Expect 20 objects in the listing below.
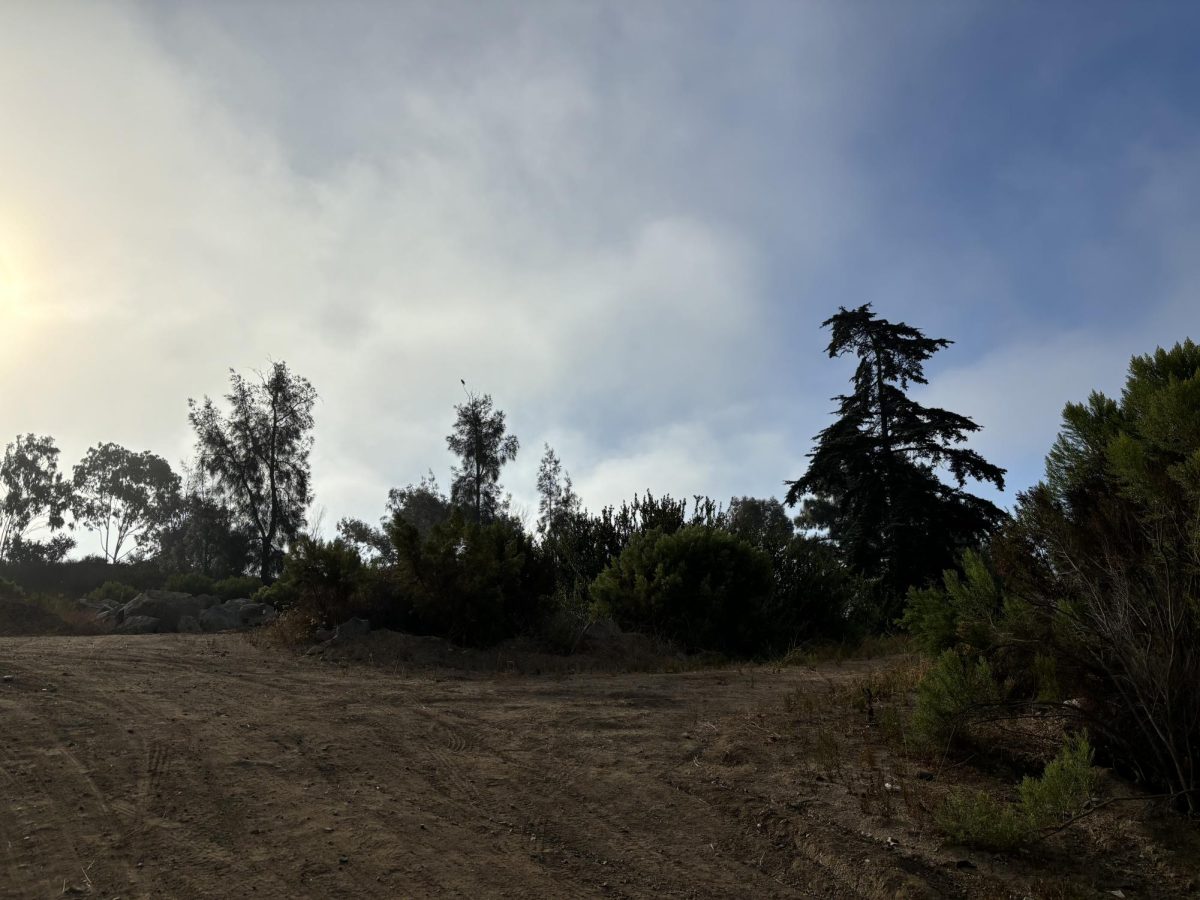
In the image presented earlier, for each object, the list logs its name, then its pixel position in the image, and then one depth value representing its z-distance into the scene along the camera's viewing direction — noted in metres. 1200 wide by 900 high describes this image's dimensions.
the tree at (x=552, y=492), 45.22
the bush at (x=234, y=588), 27.58
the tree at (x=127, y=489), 57.00
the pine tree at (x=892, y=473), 25.19
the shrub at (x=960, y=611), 5.47
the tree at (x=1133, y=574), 4.27
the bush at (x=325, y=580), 11.37
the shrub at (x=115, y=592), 26.95
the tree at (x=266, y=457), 36.12
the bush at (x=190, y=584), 28.47
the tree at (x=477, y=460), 40.53
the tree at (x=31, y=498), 52.41
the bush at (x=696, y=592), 13.59
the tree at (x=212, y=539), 39.19
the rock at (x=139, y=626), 16.11
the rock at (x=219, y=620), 16.62
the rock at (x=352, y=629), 10.68
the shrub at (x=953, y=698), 5.00
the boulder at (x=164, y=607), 17.53
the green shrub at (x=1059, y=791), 3.88
